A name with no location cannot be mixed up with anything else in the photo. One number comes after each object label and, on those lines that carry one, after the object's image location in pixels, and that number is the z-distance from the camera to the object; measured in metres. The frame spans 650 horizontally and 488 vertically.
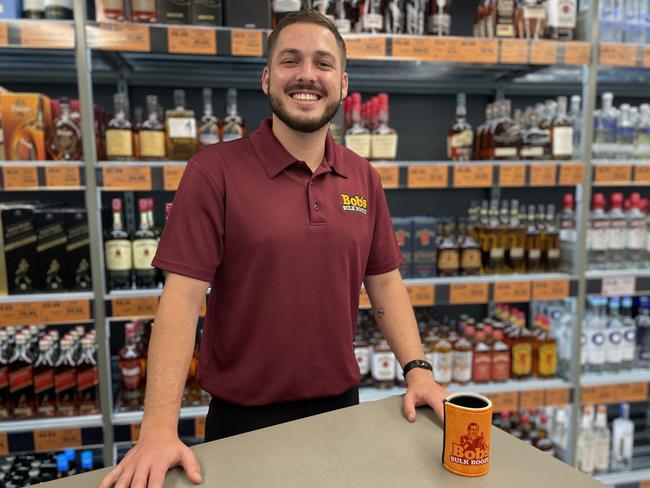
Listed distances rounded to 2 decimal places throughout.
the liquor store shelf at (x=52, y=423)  2.10
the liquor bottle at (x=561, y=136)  2.46
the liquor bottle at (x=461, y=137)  2.54
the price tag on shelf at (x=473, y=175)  2.31
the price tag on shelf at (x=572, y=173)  2.40
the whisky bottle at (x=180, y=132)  2.21
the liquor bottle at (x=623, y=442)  2.74
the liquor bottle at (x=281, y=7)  2.16
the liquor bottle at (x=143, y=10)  2.06
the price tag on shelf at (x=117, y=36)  1.96
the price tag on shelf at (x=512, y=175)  2.34
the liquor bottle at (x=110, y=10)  2.03
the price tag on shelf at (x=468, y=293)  2.37
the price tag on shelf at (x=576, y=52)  2.32
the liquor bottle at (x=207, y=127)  2.29
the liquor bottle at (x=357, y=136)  2.33
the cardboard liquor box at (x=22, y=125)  2.10
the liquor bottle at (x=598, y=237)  2.59
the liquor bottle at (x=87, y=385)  2.21
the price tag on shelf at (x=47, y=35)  1.91
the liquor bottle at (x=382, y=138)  2.35
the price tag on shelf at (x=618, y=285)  2.50
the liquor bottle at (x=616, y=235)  2.60
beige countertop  0.87
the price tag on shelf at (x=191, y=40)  1.99
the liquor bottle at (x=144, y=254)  2.22
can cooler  0.89
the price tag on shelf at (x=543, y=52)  2.28
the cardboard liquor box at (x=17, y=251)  2.15
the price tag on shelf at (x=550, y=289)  2.45
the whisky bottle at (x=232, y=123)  2.32
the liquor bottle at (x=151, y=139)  2.19
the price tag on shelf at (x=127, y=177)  2.05
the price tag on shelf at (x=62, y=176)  2.02
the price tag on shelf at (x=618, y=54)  2.35
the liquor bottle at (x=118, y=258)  2.20
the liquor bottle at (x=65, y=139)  2.16
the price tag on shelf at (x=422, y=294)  2.32
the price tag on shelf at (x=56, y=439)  2.10
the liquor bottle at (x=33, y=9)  2.01
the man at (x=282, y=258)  1.21
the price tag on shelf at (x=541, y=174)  2.36
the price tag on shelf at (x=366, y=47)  2.11
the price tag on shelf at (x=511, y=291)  2.41
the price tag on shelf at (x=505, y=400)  2.45
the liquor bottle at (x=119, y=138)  2.16
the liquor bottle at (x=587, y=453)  2.70
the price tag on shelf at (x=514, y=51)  2.25
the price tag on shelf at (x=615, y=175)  2.46
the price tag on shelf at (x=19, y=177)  1.98
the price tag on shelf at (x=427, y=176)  2.27
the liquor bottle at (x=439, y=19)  2.35
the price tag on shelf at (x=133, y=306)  2.12
